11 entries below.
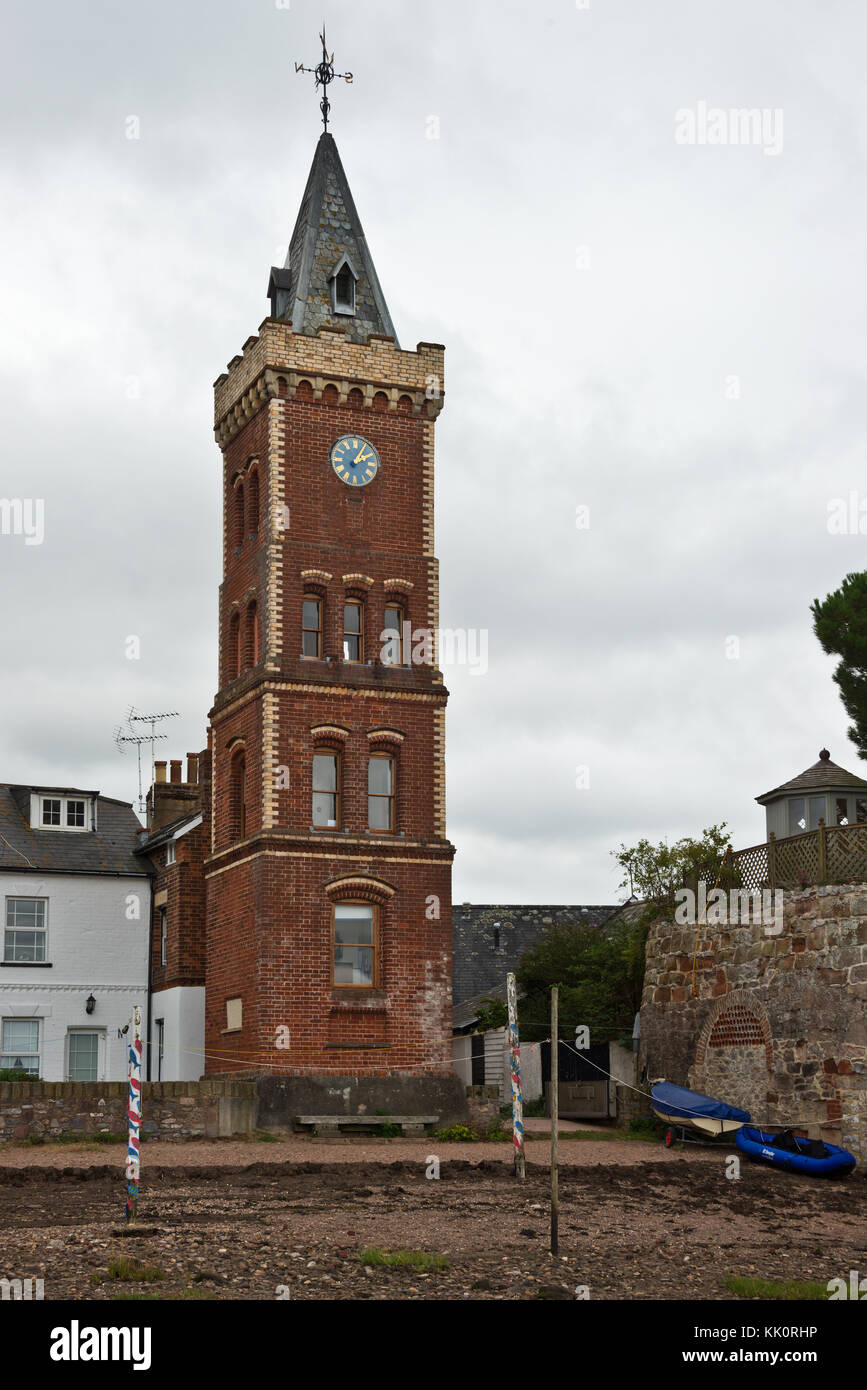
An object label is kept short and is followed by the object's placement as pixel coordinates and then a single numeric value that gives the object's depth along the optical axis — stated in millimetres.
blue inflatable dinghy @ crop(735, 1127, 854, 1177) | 23781
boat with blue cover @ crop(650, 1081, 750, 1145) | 26359
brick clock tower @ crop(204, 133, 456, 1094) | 31594
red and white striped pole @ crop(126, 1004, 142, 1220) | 17281
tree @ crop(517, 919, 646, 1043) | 34469
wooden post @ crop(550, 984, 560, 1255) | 15336
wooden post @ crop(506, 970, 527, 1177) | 19891
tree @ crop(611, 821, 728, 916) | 33062
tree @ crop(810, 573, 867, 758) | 28172
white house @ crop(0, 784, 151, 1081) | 37156
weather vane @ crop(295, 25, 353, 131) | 37625
